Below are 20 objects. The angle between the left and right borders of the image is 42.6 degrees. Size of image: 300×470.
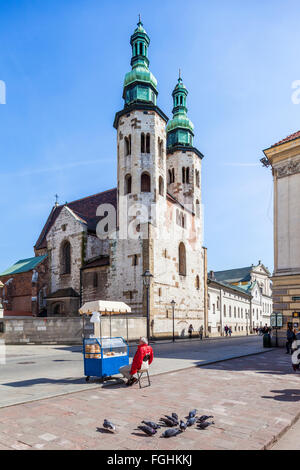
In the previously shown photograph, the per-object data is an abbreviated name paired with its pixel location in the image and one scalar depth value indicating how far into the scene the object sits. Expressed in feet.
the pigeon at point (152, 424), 17.70
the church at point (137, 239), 112.06
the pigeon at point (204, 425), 18.17
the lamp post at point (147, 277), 74.33
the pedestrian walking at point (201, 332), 121.60
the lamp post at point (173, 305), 109.94
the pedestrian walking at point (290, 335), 58.39
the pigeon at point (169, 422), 18.37
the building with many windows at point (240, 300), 164.56
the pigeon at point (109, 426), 17.66
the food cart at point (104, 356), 31.96
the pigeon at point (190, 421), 18.48
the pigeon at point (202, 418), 18.97
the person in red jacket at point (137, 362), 30.42
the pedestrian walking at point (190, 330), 123.67
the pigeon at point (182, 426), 17.74
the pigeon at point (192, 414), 19.53
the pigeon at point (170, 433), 16.72
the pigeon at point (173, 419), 18.44
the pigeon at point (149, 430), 17.03
